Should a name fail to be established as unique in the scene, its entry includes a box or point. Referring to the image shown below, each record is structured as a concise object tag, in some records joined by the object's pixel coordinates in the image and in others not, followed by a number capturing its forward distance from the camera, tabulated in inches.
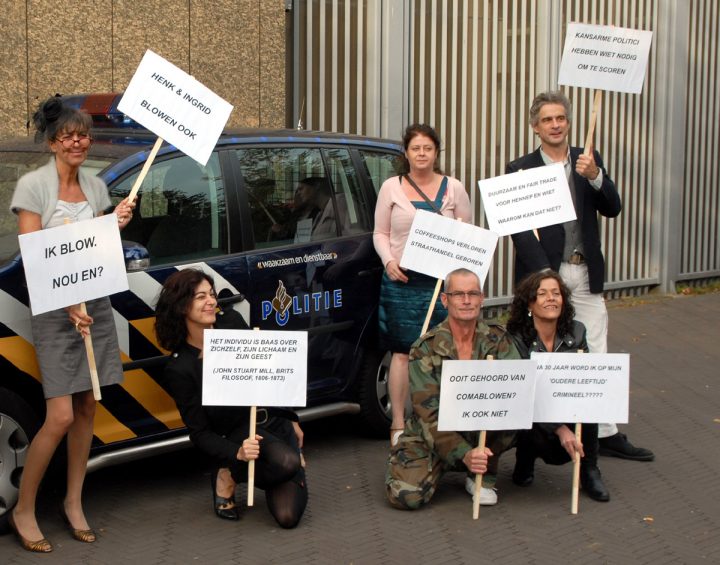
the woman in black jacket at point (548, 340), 244.4
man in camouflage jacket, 236.1
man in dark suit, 263.3
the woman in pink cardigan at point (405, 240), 267.6
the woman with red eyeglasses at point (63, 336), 205.2
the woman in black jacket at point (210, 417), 222.4
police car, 214.8
